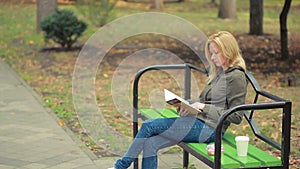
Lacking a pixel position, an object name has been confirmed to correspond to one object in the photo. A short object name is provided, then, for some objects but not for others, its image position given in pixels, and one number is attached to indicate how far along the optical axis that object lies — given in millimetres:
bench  4527
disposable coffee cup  4742
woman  5172
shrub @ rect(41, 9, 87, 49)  15808
